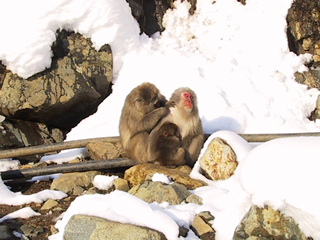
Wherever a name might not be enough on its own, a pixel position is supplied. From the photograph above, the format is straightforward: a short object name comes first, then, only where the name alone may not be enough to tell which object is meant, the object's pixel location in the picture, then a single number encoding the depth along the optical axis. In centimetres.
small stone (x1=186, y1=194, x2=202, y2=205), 331
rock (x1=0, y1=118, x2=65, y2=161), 582
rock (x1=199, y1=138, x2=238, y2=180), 392
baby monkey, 448
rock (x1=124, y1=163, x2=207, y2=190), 400
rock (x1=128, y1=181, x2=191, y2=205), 331
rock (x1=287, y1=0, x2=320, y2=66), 665
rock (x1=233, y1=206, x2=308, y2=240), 217
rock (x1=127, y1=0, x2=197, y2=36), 768
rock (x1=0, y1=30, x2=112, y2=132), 570
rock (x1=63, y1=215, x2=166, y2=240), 247
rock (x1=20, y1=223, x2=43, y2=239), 318
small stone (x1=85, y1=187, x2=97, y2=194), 412
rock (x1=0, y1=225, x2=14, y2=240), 313
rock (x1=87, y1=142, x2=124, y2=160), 502
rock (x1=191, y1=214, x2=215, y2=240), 276
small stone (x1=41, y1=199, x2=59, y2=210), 383
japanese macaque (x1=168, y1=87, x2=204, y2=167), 456
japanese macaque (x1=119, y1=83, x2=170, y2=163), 456
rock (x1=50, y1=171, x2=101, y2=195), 432
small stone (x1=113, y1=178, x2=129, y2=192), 417
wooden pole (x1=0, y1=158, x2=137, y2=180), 461
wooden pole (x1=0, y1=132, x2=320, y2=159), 505
